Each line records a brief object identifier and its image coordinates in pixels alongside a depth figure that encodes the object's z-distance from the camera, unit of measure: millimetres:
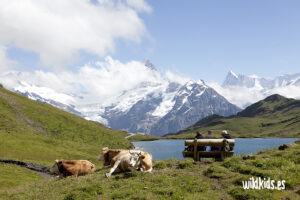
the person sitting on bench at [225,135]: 22278
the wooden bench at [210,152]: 19891
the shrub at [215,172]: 15423
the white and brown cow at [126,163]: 17200
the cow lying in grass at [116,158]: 17672
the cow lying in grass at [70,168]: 20422
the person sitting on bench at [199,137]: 21300
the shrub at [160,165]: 19333
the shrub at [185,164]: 18139
